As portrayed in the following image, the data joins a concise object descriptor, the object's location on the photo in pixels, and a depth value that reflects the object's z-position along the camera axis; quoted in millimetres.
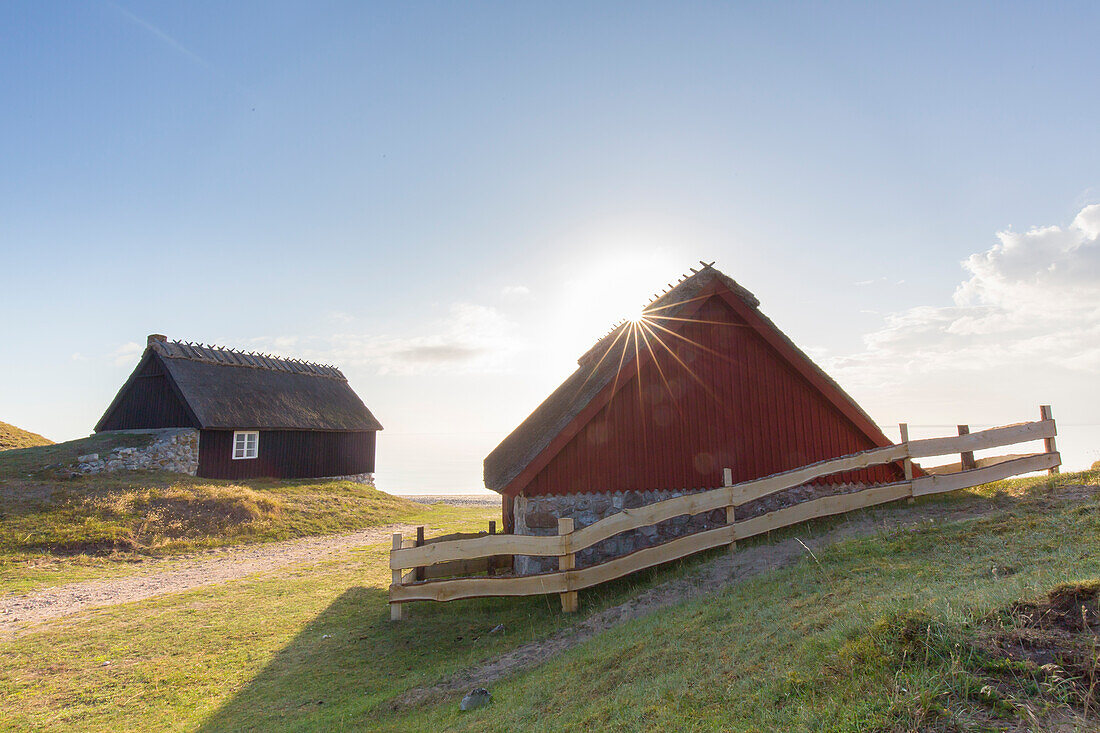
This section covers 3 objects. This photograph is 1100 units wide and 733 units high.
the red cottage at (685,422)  10289
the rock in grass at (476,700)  5871
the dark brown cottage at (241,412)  29078
